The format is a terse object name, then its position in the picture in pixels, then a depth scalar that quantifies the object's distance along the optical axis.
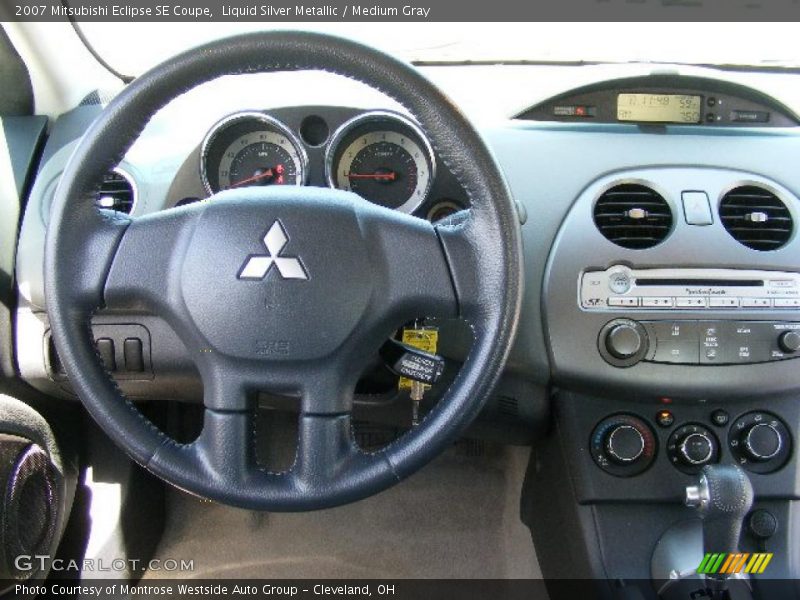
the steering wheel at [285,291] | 0.96
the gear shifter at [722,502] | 1.20
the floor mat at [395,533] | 1.94
